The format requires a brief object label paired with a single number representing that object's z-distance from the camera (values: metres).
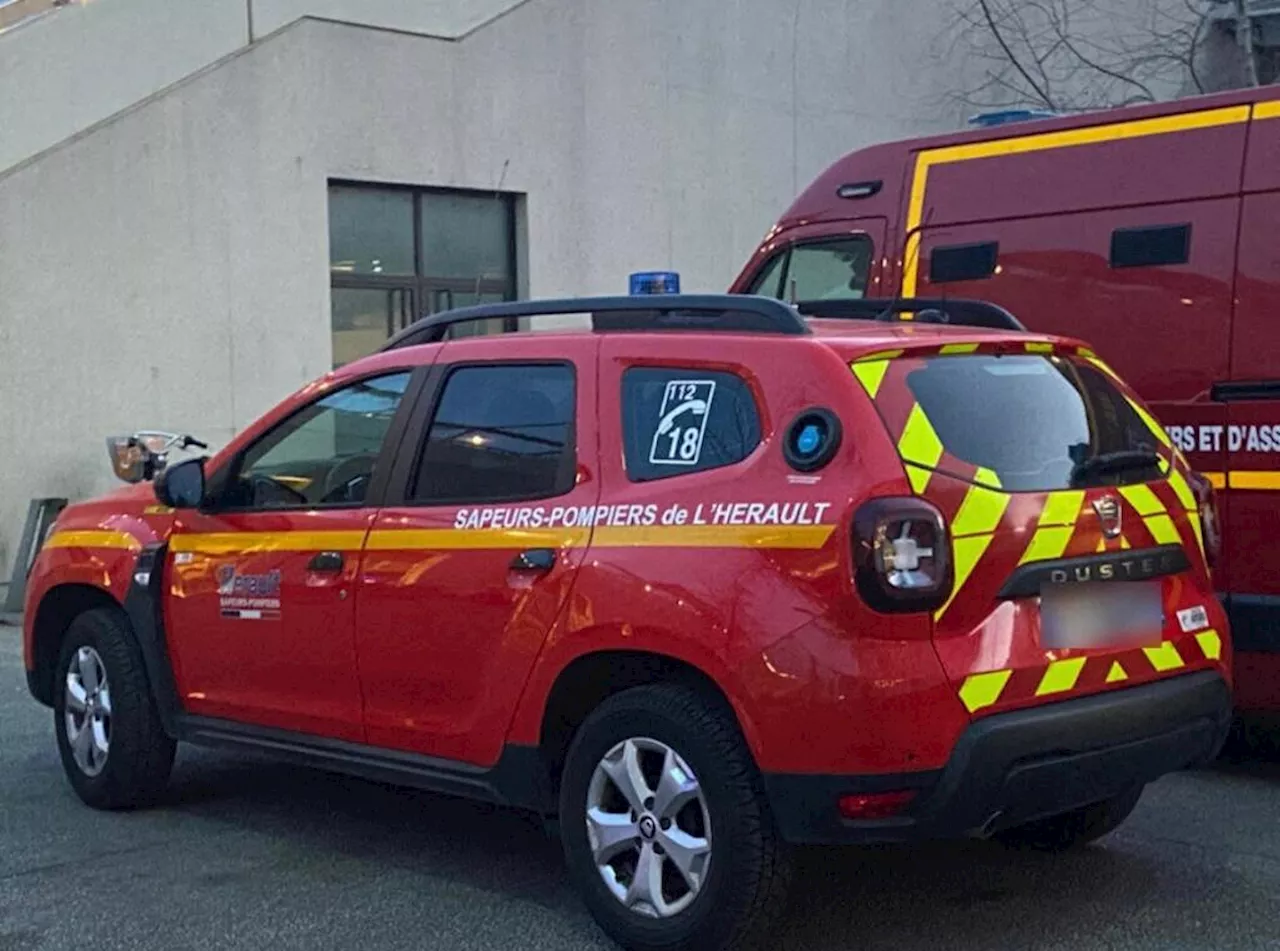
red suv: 4.29
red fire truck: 6.44
